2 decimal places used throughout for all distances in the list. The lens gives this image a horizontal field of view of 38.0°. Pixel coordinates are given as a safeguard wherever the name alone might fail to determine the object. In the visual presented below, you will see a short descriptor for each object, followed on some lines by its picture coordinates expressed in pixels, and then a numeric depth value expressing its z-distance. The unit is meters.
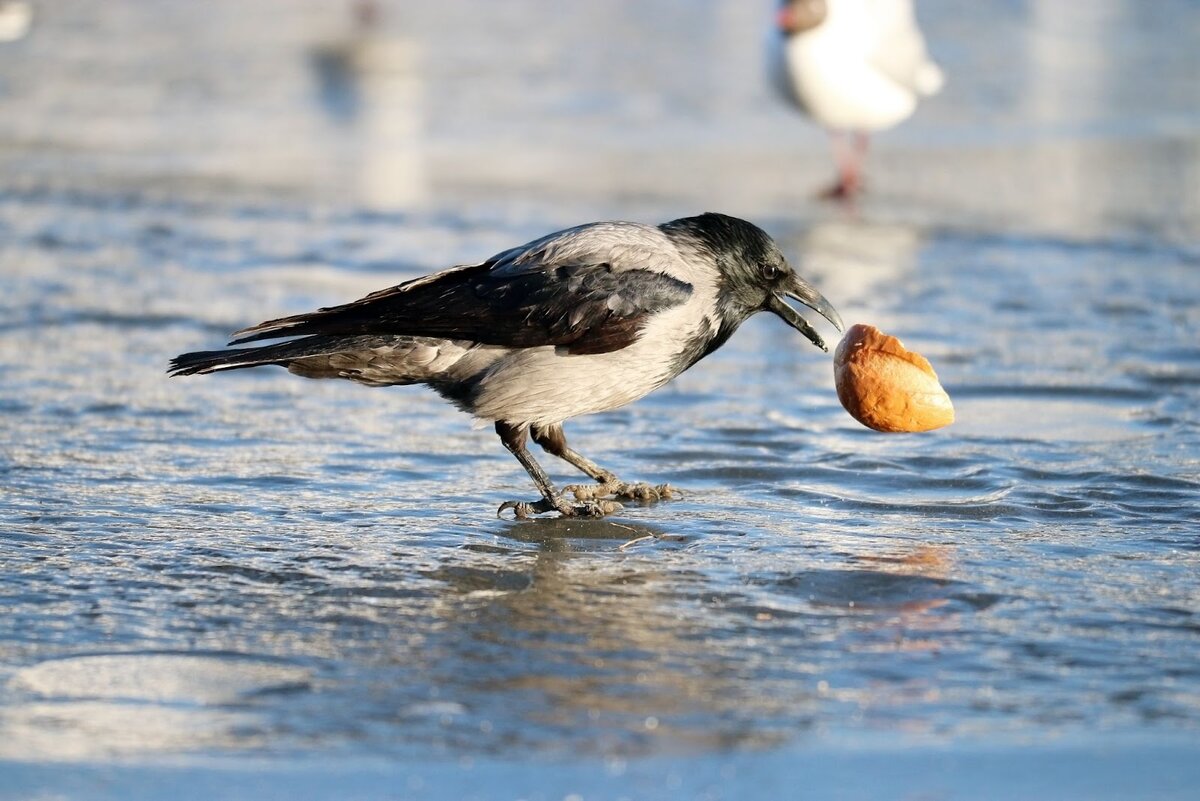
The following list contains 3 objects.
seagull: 13.05
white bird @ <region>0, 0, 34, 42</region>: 17.28
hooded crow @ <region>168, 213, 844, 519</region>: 5.91
